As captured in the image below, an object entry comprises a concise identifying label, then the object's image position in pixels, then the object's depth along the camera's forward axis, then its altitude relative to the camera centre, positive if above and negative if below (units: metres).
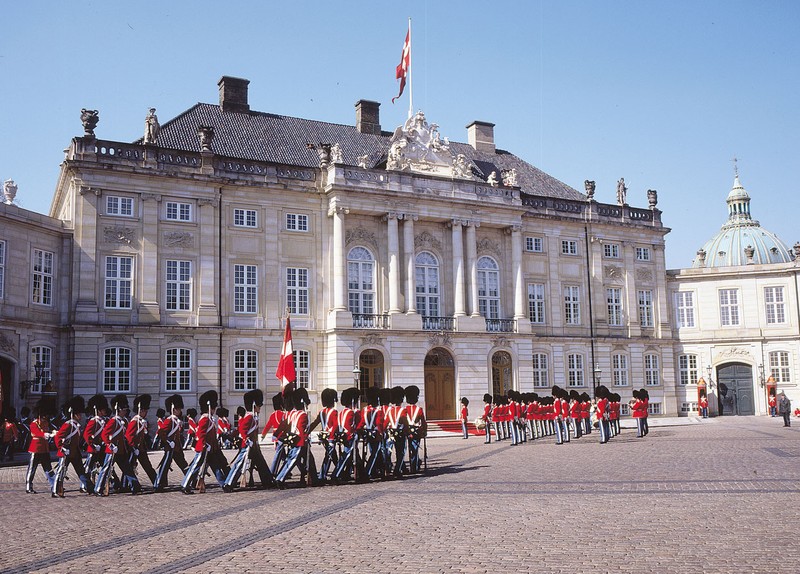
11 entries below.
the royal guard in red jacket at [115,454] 17.92 -1.53
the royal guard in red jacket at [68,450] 17.53 -1.39
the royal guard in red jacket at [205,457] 17.89 -1.62
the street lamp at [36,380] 31.45 +0.29
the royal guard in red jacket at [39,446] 18.00 -1.31
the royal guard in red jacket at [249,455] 18.17 -1.63
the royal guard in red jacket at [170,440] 18.47 -1.25
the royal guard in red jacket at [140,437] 18.25 -1.17
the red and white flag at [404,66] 45.31 +17.69
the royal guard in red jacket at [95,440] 18.28 -1.22
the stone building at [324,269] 34.72 +5.63
